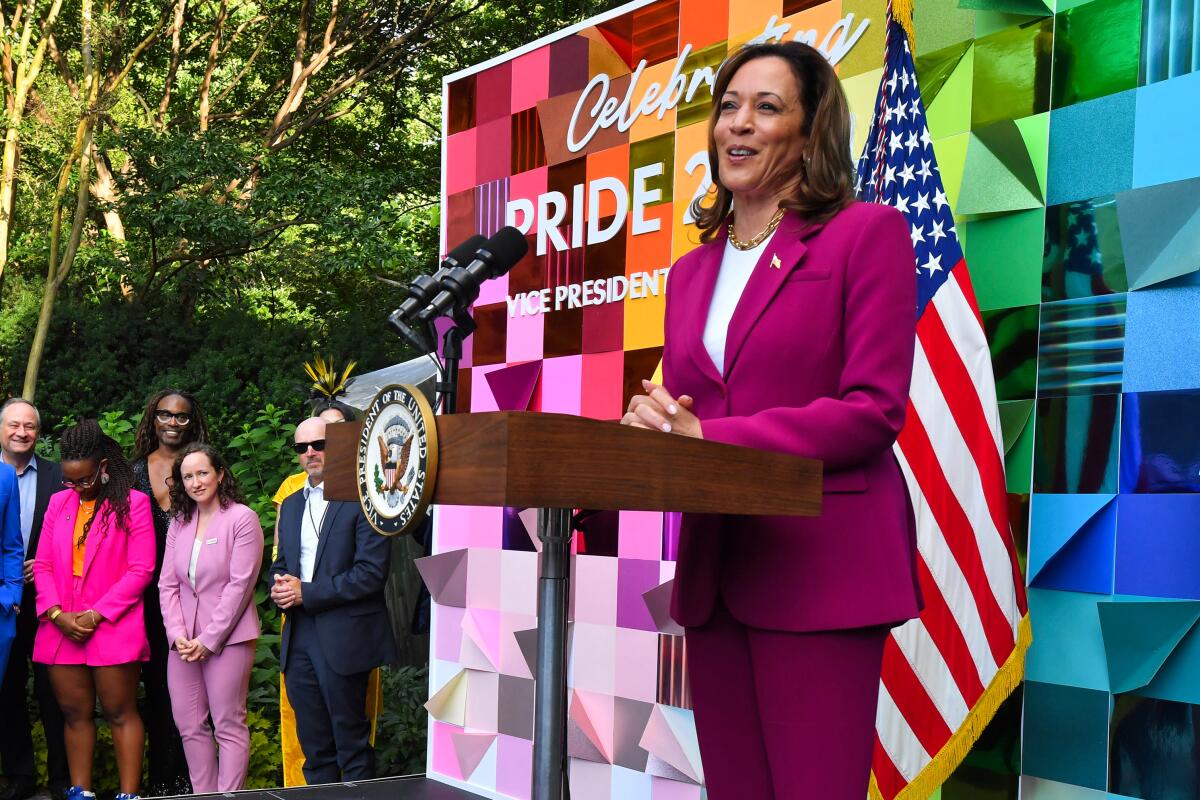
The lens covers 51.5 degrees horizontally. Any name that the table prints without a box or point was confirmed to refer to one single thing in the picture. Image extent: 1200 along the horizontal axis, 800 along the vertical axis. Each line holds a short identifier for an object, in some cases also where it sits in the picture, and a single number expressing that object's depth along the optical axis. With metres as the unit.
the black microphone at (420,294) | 2.17
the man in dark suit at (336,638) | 4.77
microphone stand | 2.28
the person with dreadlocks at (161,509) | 5.49
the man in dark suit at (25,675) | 5.46
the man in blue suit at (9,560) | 5.12
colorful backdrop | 2.87
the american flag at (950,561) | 2.99
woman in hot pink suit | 5.17
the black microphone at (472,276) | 2.15
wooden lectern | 1.24
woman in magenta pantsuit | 1.50
